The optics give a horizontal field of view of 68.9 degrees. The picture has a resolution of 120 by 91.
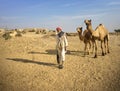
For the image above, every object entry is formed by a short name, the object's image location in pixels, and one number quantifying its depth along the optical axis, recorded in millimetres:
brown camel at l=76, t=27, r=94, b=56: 5372
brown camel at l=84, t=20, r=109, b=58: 5118
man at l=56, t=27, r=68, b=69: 4413
